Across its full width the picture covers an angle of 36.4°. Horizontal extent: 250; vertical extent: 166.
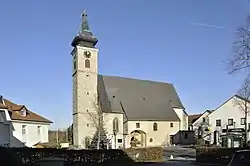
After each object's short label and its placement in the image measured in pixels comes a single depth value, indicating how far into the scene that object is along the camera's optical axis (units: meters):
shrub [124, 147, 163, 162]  34.14
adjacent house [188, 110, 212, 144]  75.38
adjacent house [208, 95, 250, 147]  66.06
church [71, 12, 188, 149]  77.69
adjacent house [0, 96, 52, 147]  42.69
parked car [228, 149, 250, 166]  8.41
